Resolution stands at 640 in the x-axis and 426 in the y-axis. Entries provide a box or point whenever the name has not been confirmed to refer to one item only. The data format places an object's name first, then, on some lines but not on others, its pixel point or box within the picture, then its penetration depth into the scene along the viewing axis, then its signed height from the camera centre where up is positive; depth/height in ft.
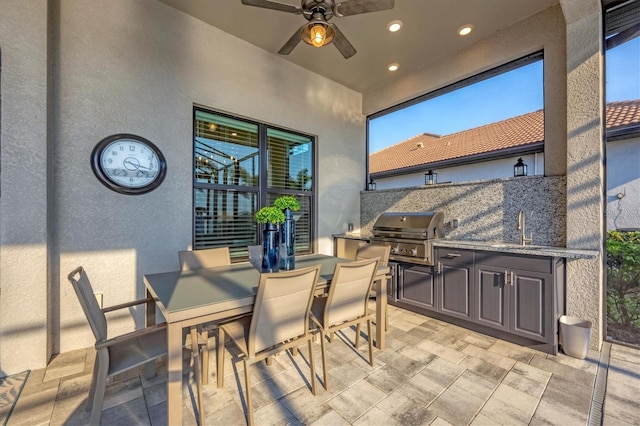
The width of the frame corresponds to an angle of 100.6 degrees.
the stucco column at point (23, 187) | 6.30 +0.61
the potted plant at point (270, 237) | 6.60 -0.60
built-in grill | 9.80 -0.83
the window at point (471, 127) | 9.84 +4.18
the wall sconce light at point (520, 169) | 9.38 +1.60
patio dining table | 4.36 -1.58
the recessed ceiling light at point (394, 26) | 9.38 +6.76
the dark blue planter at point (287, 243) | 6.91 -0.78
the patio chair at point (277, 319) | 4.83 -2.09
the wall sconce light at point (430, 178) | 12.02 +1.62
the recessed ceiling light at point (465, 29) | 9.64 +6.80
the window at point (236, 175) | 9.85 +1.57
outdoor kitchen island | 7.39 -2.37
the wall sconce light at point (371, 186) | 15.19 +1.58
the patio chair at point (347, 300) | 5.96 -2.10
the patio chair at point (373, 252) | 8.73 -1.34
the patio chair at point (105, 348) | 4.50 -2.63
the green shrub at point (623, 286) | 7.69 -2.11
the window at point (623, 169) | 7.64 +1.32
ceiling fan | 6.36 +4.98
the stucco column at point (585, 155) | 7.45 +1.70
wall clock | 7.75 +1.49
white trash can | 6.98 -3.31
